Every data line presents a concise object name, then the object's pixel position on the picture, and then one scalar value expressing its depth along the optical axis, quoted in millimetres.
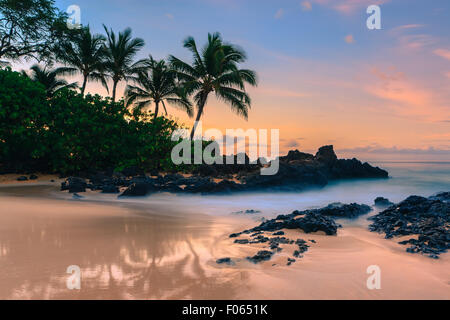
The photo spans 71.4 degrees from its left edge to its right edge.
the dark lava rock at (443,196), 9390
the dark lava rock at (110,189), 9750
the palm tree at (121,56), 25172
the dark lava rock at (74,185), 9680
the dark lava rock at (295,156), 17562
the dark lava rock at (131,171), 14454
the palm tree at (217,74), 20375
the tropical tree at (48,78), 29109
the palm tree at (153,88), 25347
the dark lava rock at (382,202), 8711
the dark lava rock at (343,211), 6555
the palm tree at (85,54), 25016
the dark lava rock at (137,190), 9359
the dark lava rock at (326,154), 17781
